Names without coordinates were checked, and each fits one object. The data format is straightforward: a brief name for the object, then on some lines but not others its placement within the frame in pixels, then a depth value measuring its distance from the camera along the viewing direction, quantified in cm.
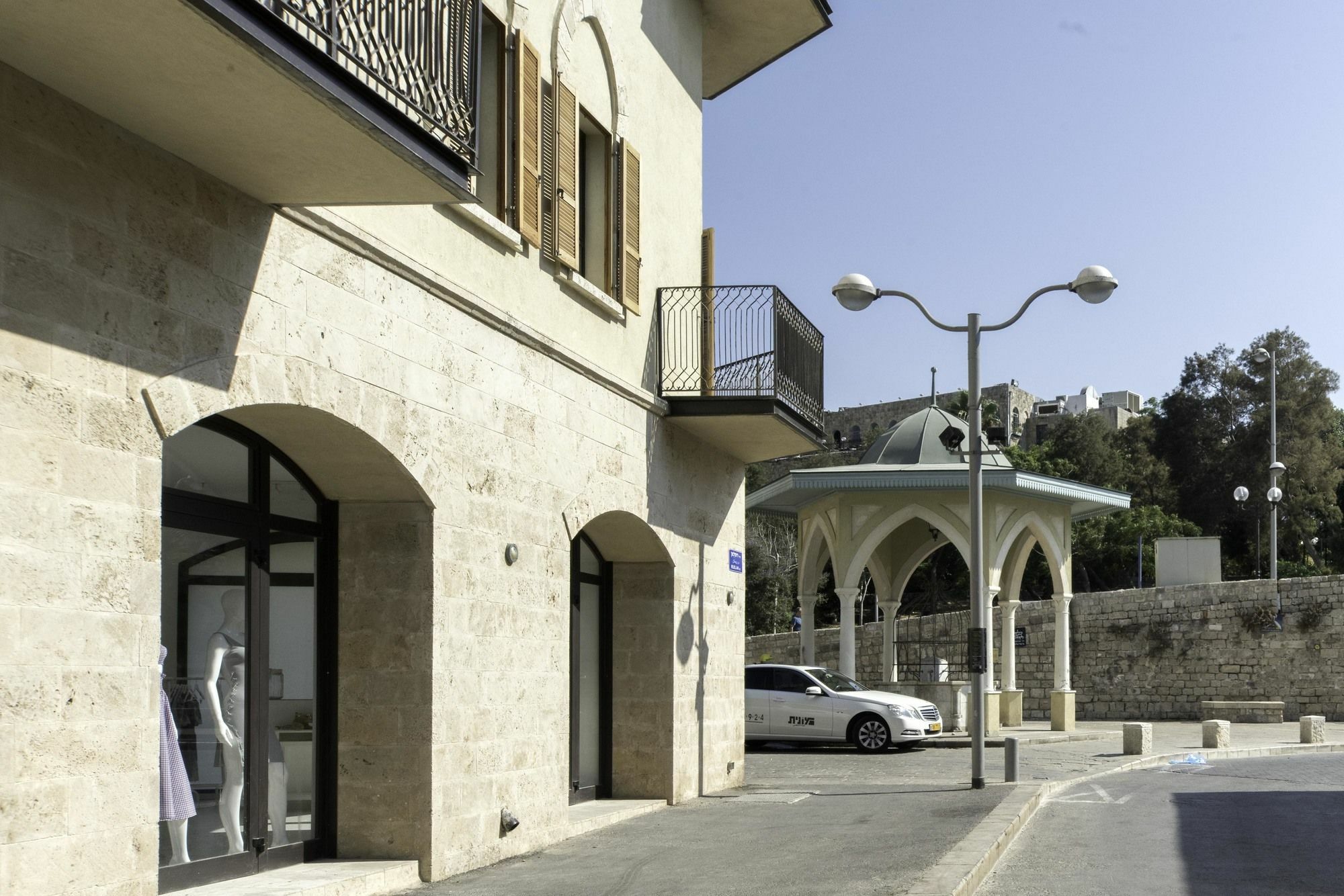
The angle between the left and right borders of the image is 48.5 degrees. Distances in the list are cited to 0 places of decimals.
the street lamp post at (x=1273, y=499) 3822
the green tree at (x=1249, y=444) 6094
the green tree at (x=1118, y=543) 5872
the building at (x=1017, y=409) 10031
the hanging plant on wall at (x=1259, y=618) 3722
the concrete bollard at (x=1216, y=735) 2492
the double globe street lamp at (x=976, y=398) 1662
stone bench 3441
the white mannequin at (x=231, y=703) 849
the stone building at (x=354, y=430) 608
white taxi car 2384
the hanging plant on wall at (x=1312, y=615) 3647
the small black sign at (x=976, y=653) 1681
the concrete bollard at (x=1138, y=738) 2339
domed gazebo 2761
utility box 3975
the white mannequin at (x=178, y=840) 792
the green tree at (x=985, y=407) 7475
